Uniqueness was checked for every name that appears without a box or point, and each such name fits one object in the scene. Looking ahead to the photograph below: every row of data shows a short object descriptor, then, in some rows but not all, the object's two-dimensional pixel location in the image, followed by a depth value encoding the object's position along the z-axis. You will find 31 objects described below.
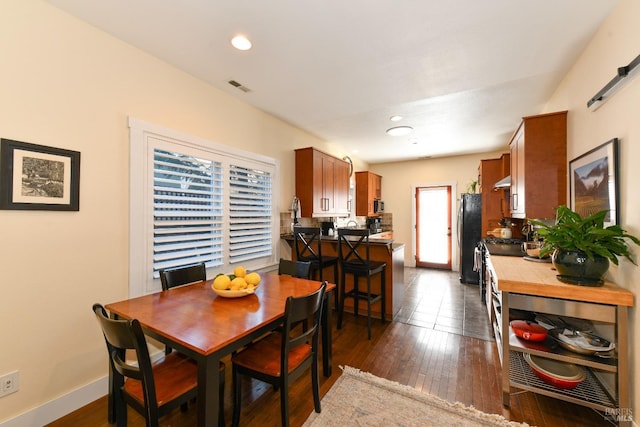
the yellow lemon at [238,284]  1.86
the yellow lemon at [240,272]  2.01
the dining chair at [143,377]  1.19
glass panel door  6.33
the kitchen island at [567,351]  1.57
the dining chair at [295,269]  2.54
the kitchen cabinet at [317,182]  3.99
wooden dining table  1.21
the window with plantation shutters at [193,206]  2.21
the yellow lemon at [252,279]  2.00
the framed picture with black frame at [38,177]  1.56
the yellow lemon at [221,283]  1.83
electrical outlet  1.56
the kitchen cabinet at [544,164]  2.55
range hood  3.63
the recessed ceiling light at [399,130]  4.14
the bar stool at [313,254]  3.35
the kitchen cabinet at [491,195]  4.66
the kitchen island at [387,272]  3.41
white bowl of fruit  1.82
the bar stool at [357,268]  3.06
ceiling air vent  2.73
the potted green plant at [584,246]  1.59
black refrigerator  4.93
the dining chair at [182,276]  2.07
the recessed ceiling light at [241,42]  2.03
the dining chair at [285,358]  1.51
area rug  1.72
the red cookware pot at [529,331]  1.87
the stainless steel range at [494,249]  3.08
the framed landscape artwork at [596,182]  1.70
